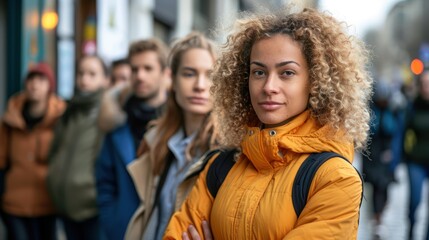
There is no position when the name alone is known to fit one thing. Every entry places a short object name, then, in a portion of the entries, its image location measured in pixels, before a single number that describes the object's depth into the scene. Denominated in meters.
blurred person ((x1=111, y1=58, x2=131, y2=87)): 6.48
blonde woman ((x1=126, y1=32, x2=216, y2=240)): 3.42
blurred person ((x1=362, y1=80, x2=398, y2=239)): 9.16
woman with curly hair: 2.21
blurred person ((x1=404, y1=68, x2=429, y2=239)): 7.84
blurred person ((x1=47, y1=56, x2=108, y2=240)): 5.34
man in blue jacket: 3.96
